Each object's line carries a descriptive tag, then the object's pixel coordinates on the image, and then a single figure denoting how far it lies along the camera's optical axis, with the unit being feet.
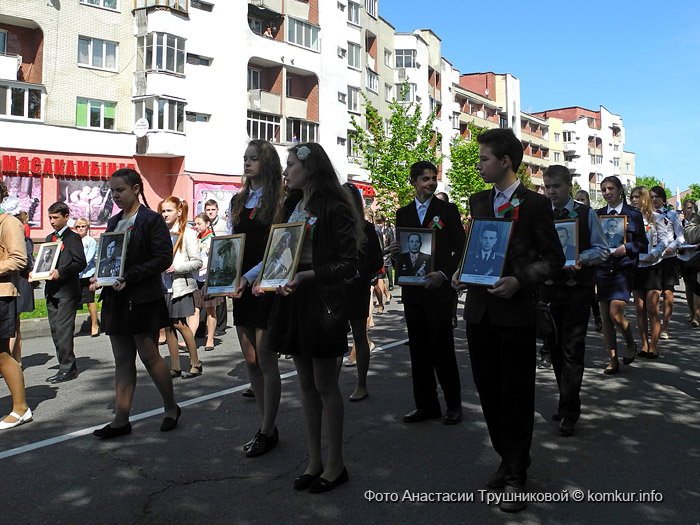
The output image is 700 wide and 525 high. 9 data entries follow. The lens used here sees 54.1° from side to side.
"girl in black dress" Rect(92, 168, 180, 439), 17.48
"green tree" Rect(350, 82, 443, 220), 126.00
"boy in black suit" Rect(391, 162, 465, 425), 18.85
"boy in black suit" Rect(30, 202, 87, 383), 25.29
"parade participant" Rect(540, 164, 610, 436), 17.95
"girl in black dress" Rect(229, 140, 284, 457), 16.25
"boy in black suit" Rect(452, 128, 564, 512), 13.23
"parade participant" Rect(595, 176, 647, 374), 24.22
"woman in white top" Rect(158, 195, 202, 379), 25.72
